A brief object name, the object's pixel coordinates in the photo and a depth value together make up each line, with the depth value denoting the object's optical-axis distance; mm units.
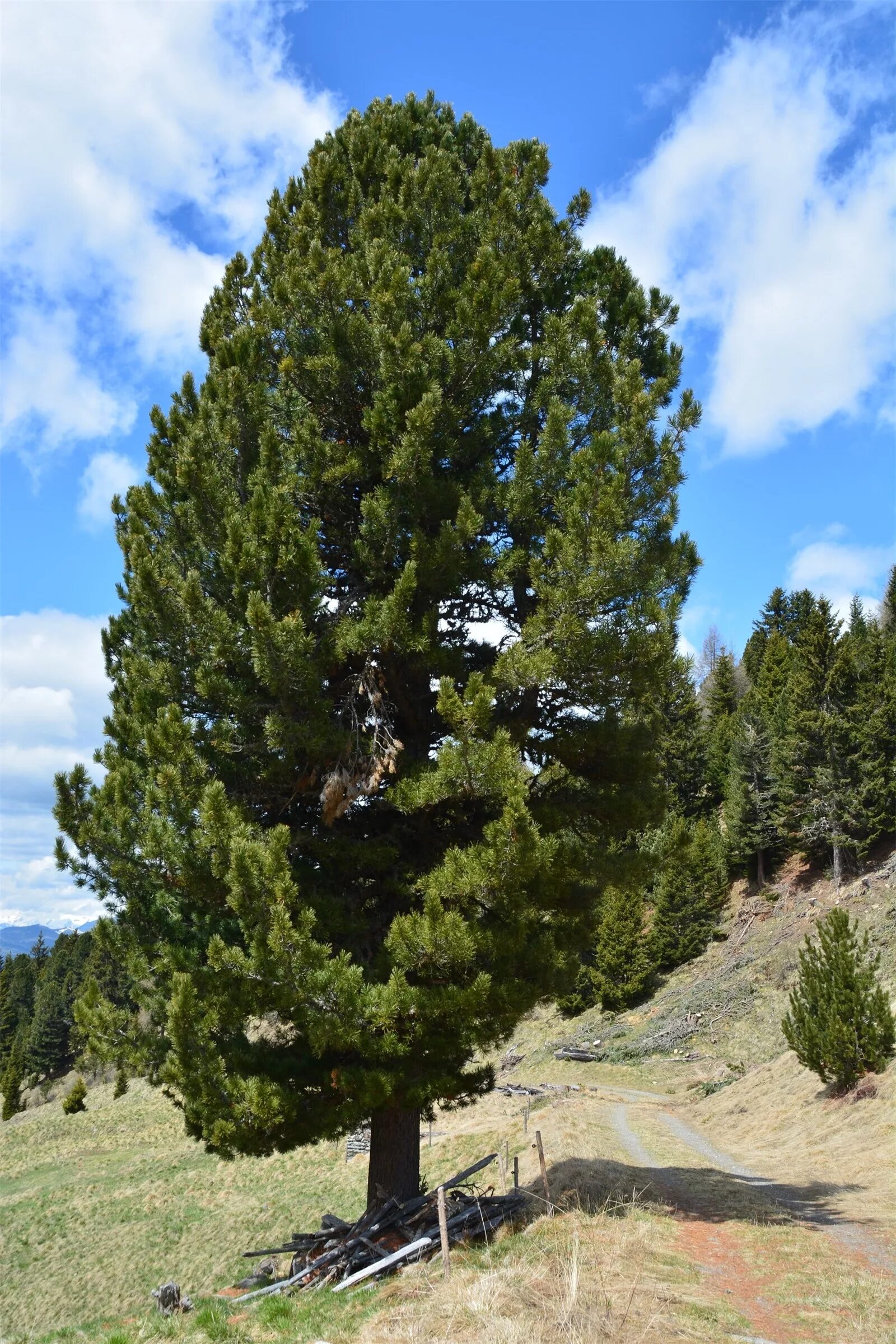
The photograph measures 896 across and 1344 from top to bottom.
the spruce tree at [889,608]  71750
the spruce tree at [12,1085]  54469
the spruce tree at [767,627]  76494
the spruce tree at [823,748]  39750
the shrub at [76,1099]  42562
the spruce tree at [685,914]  42219
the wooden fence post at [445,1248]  6879
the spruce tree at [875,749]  39062
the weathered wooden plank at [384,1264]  7812
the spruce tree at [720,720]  55094
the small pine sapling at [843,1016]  18453
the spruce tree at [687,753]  52719
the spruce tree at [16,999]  71500
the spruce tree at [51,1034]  67250
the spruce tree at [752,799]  44531
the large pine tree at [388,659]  7543
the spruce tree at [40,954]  92719
